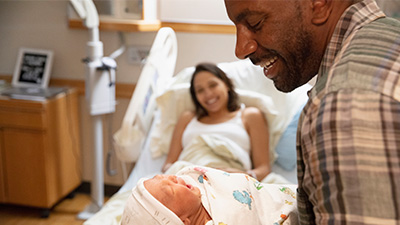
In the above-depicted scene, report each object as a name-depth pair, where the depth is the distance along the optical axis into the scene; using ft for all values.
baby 3.74
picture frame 9.54
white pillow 7.39
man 2.00
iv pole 7.73
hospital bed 7.04
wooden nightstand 8.59
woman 7.11
